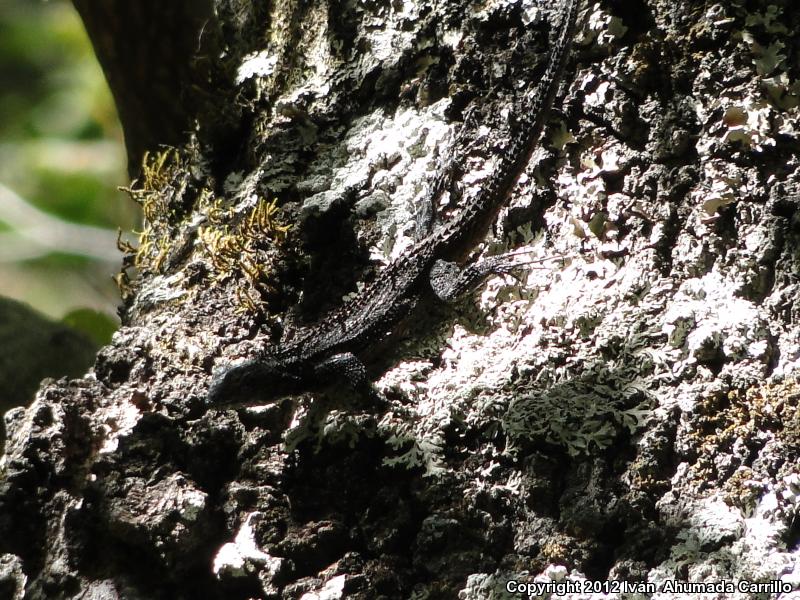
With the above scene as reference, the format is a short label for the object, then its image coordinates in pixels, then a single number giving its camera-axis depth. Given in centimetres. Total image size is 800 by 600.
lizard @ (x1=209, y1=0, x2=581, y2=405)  541
